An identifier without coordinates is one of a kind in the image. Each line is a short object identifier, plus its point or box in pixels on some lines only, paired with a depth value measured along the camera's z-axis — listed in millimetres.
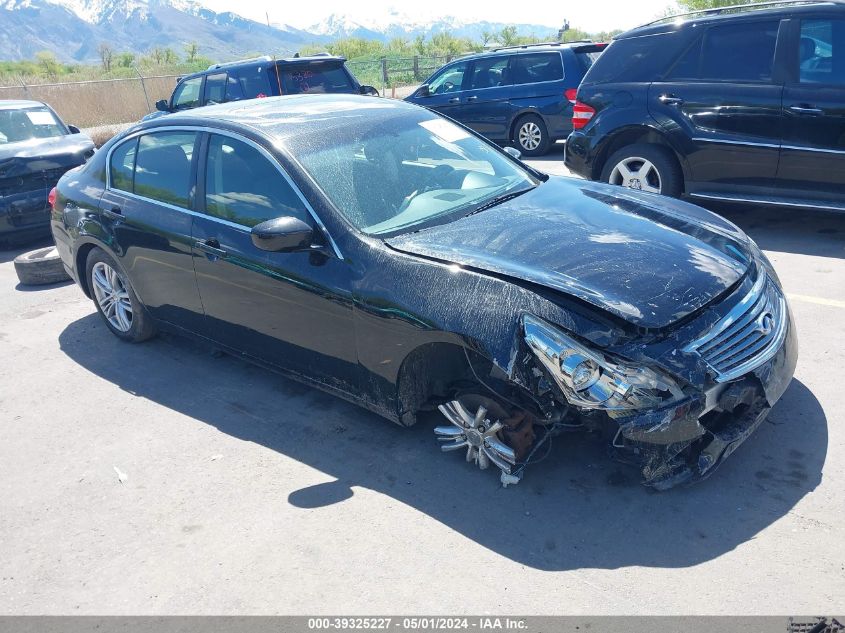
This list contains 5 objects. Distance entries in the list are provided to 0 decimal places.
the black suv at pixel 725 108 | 6332
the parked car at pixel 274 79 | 11945
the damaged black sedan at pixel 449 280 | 3197
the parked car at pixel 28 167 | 8641
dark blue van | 12016
